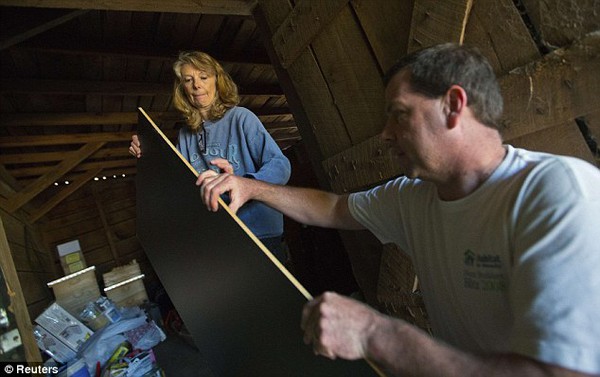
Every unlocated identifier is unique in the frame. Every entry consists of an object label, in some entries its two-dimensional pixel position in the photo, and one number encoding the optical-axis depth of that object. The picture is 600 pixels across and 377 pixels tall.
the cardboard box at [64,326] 3.42
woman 1.58
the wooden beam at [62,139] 4.36
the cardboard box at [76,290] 4.80
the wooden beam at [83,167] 5.58
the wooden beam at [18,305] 1.16
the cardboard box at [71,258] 5.61
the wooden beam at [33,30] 2.04
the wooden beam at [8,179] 4.97
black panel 0.92
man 0.59
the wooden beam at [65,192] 6.44
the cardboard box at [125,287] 5.34
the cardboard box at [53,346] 3.26
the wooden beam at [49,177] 5.09
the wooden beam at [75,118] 3.88
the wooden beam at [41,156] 4.96
